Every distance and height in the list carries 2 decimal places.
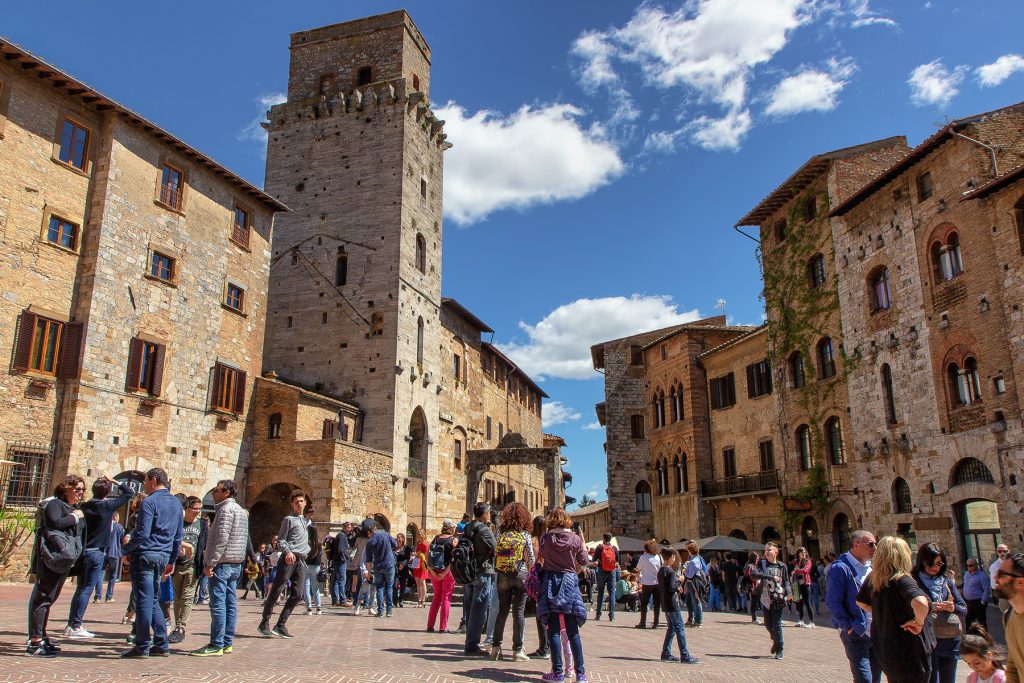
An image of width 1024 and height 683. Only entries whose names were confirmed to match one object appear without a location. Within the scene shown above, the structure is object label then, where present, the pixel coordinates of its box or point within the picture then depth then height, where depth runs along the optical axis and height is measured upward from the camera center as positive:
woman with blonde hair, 4.99 -0.54
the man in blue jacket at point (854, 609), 6.21 -0.59
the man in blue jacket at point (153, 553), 7.39 -0.17
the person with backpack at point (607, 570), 15.88 -0.74
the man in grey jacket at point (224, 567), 7.83 -0.32
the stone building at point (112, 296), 19.02 +6.49
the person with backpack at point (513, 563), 8.80 -0.32
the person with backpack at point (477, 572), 9.09 -0.44
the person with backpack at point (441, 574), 11.34 -0.56
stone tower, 31.17 +12.48
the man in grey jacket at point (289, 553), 9.36 -0.23
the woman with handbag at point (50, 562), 7.33 -0.25
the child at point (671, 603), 9.41 -0.88
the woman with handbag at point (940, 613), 6.29 -0.64
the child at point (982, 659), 4.99 -0.79
